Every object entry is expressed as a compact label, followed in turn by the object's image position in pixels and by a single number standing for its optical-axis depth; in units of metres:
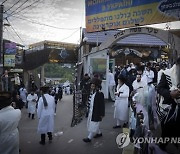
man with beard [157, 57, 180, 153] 2.01
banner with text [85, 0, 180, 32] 5.62
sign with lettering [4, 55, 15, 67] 11.58
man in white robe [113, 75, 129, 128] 5.15
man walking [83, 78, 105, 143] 4.44
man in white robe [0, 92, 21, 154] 2.68
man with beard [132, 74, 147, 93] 5.24
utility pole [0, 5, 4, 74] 8.85
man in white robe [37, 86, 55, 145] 4.75
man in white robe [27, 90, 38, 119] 8.57
